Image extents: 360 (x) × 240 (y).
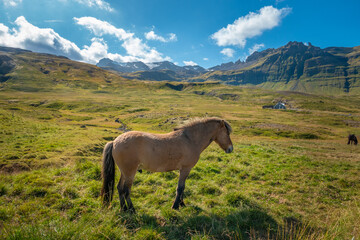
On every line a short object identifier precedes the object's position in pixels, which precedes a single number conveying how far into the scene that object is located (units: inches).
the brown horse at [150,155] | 223.9
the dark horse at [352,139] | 1293.1
